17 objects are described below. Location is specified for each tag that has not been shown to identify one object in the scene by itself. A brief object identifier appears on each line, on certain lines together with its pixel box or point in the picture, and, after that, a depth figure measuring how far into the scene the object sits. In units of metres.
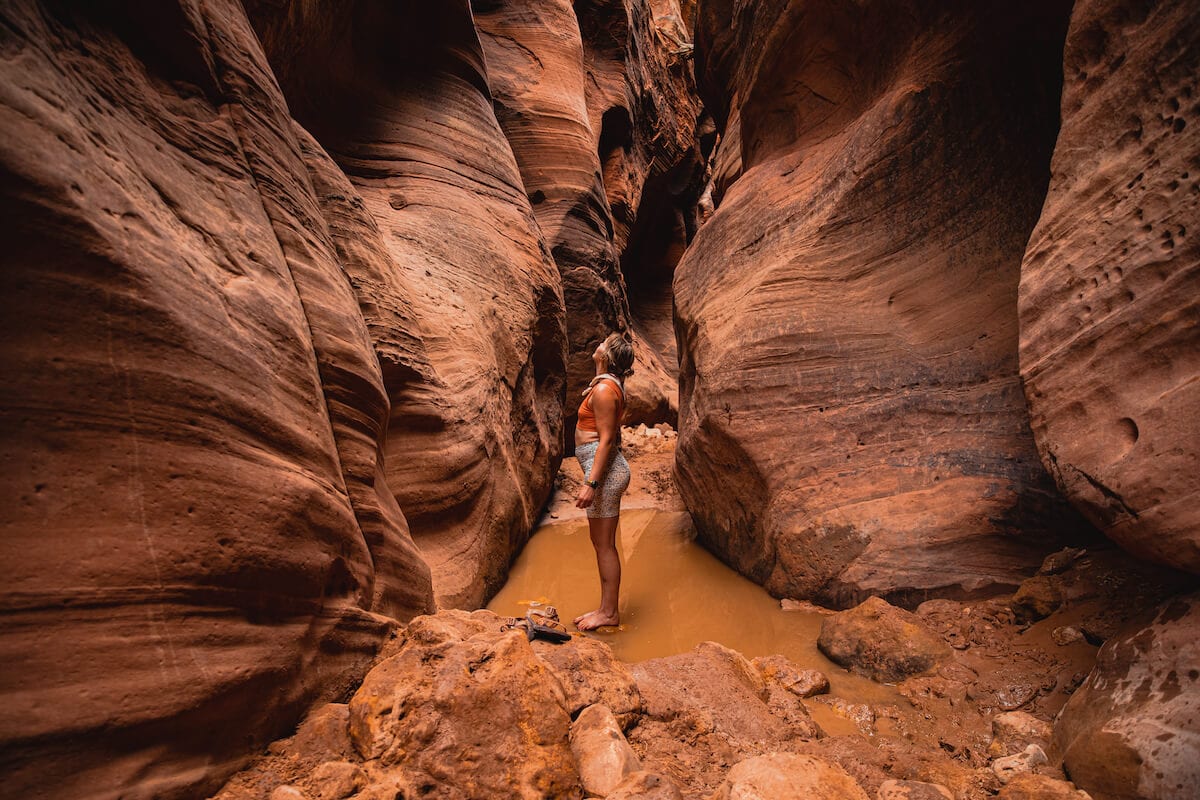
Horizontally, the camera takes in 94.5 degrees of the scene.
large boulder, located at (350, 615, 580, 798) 1.26
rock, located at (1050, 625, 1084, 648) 2.23
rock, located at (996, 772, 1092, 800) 1.41
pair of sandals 1.94
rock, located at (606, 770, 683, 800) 1.21
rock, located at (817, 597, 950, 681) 2.41
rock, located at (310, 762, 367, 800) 1.15
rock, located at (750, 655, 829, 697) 2.31
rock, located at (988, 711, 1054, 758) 1.79
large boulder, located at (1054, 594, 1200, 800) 1.39
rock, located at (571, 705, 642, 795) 1.30
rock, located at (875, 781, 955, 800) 1.36
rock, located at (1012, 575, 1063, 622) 2.47
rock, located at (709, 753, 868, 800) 1.23
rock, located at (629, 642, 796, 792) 1.51
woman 3.41
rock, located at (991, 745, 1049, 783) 1.64
